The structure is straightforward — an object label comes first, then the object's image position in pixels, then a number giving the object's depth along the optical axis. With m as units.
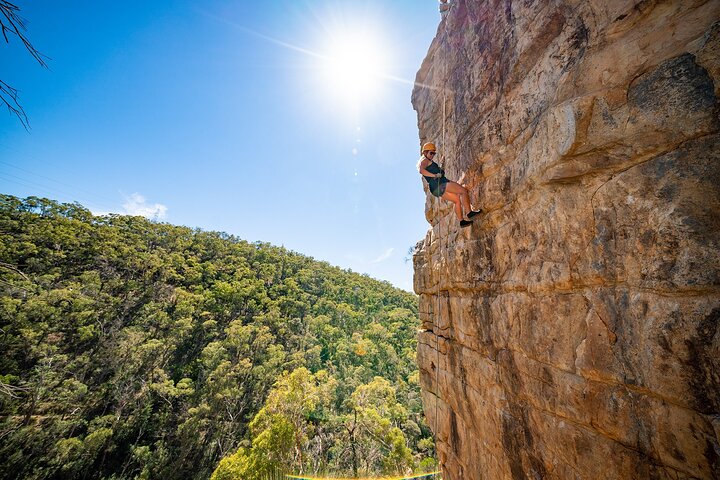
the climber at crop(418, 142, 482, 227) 4.20
